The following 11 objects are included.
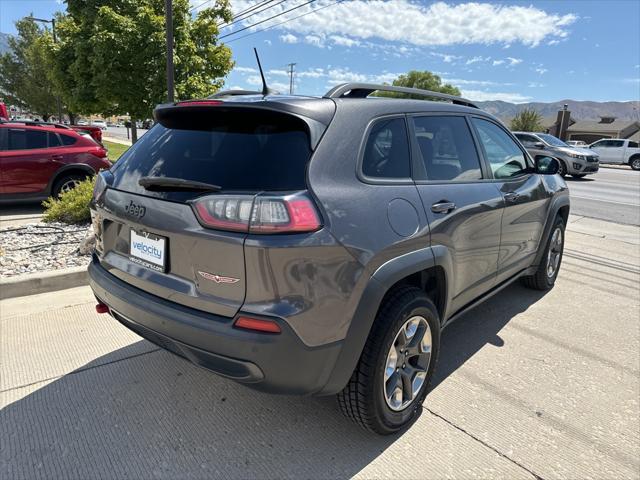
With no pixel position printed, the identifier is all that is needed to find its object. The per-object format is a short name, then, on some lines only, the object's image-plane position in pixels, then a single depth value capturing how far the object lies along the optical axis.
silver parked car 17.80
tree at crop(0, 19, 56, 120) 28.98
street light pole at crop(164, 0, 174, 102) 7.81
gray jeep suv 1.87
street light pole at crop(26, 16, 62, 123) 16.35
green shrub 6.27
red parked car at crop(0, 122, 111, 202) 7.59
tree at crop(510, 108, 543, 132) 57.47
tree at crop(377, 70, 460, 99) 66.06
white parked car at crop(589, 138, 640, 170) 28.68
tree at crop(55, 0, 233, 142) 11.93
